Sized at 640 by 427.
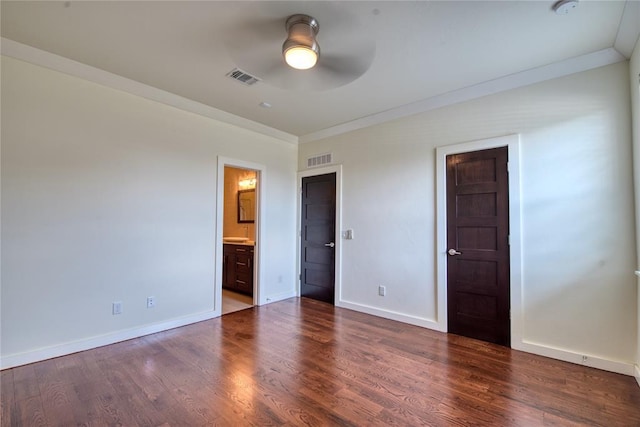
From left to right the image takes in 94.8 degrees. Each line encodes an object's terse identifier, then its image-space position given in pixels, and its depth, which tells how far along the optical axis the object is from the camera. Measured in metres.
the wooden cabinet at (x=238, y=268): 4.84
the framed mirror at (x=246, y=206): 5.69
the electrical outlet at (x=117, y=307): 3.01
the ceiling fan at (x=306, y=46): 1.91
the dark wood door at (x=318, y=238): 4.54
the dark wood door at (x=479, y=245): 3.01
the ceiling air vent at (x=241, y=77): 2.90
